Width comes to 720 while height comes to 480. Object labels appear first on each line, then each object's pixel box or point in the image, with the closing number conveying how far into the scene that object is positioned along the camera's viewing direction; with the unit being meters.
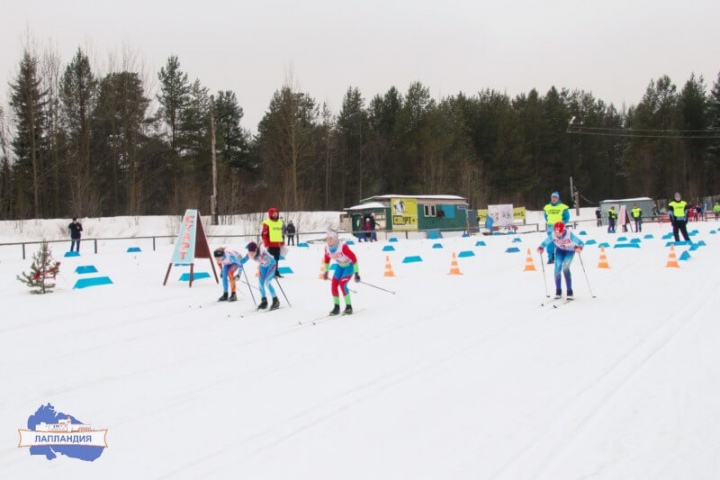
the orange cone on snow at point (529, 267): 16.22
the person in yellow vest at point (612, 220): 36.04
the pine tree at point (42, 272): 14.23
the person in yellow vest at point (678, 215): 22.27
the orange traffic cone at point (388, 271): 16.28
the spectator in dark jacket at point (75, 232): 25.94
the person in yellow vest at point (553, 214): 15.72
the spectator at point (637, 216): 35.97
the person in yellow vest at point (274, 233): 15.79
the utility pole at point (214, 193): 36.53
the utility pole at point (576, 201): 63.34
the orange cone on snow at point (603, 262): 16.14
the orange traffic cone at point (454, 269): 16.16
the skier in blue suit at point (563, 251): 10.96
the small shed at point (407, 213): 39.44
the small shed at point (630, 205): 52.47
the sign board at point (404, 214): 39.47
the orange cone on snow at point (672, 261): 15.45
